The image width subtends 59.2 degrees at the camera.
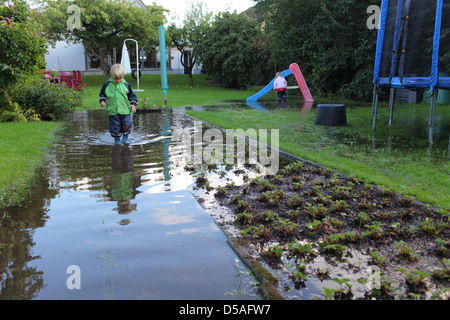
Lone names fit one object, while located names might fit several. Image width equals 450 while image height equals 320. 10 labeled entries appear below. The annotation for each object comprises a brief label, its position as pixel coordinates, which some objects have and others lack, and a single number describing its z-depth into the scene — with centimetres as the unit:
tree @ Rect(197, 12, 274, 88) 3209
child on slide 2025
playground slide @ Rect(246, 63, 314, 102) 2040
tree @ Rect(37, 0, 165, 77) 3180
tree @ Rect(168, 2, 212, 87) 3617
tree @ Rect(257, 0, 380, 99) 1948
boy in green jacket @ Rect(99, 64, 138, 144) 814
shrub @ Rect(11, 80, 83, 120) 1218
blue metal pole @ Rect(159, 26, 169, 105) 1550
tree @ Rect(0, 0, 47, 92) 1052
